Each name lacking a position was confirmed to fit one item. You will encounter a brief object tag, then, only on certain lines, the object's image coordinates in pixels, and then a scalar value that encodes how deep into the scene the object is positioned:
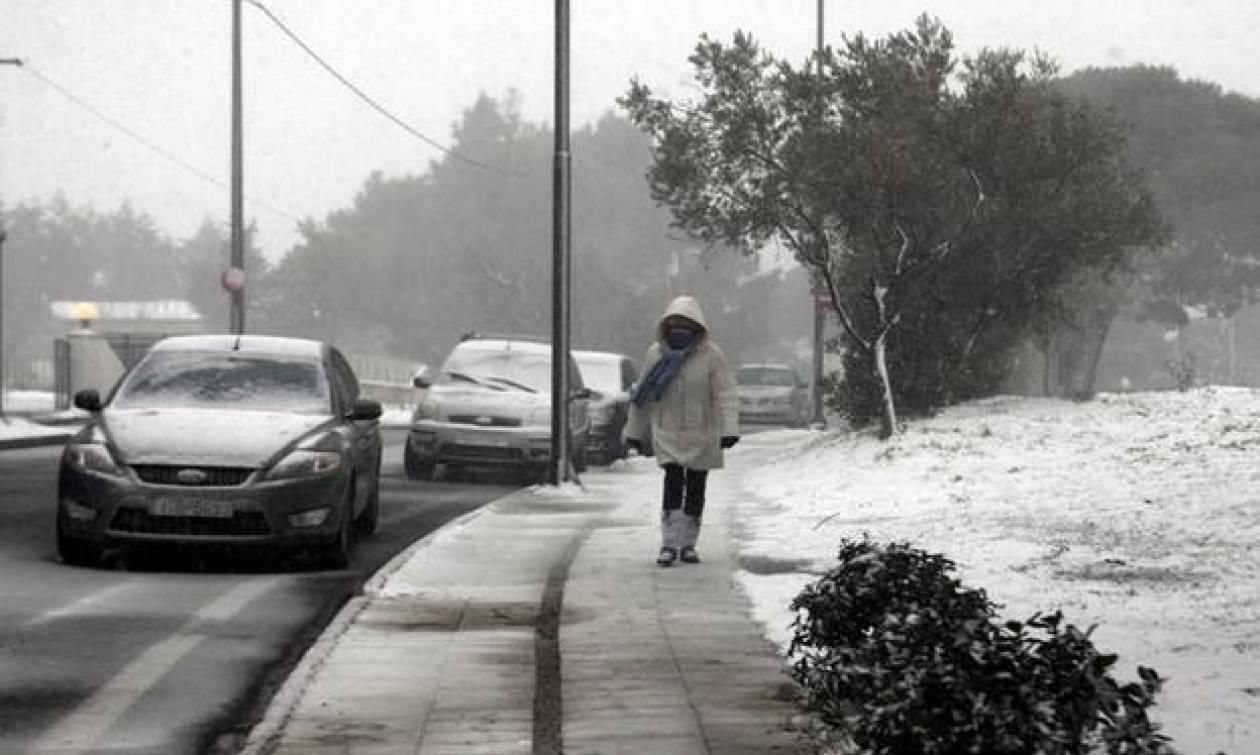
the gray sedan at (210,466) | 12.02
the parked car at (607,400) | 27.59
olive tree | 24.11
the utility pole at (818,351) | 41.88
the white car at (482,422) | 22.95
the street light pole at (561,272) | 20.44
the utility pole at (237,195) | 34.91
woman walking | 12.34
